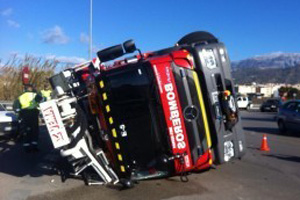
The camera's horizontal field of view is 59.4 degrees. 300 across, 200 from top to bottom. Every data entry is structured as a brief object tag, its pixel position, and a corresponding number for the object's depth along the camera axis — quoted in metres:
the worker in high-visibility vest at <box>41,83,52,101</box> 13.43
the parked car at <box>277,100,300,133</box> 10.03
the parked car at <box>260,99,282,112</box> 25.62
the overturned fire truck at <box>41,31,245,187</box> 3.91
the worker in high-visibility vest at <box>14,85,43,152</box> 6.73
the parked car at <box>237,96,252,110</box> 29.28
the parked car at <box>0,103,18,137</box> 7.95
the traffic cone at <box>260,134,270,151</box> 7.44
